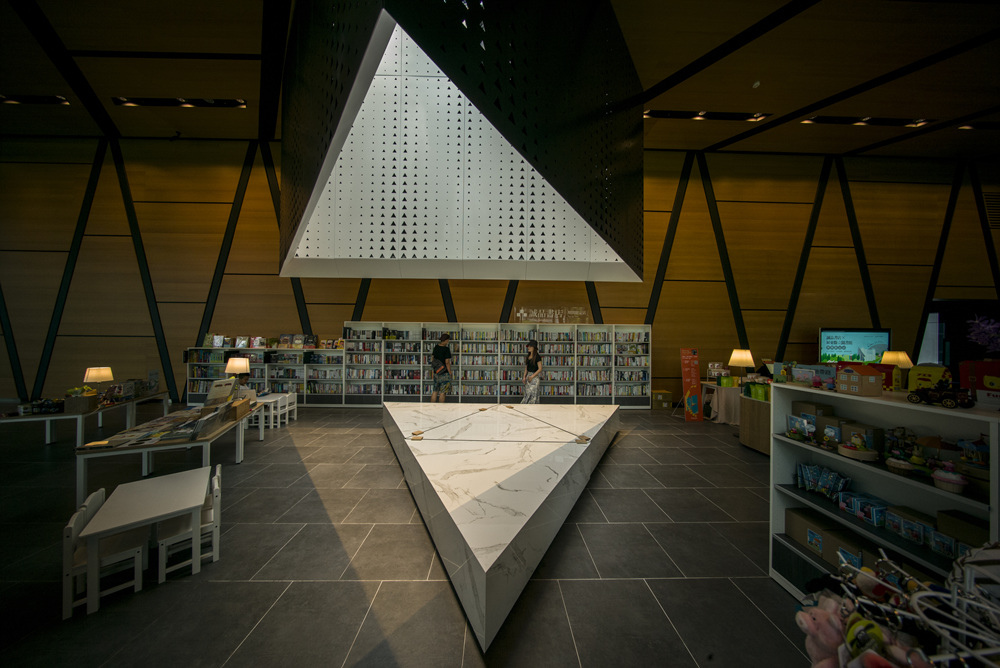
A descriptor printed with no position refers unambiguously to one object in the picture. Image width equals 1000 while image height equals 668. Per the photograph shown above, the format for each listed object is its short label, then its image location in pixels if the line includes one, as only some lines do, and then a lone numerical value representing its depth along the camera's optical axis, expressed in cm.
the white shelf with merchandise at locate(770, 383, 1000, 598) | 160
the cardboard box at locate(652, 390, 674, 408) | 728
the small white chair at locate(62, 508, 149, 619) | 189
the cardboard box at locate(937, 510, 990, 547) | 148
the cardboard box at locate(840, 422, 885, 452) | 198
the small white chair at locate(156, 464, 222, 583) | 220
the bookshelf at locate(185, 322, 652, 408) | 731
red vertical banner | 658
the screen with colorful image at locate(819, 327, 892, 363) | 720
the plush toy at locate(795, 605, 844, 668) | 62
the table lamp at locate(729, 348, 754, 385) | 636
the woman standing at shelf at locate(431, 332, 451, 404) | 648
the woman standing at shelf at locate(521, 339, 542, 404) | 604
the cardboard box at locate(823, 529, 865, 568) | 188
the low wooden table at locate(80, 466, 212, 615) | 193
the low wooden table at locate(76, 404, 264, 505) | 277
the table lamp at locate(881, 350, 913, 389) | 584
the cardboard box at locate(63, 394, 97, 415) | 421
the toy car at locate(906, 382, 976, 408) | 159
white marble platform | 183
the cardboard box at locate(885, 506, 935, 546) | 172
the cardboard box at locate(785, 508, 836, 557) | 212
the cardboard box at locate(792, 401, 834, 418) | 231
